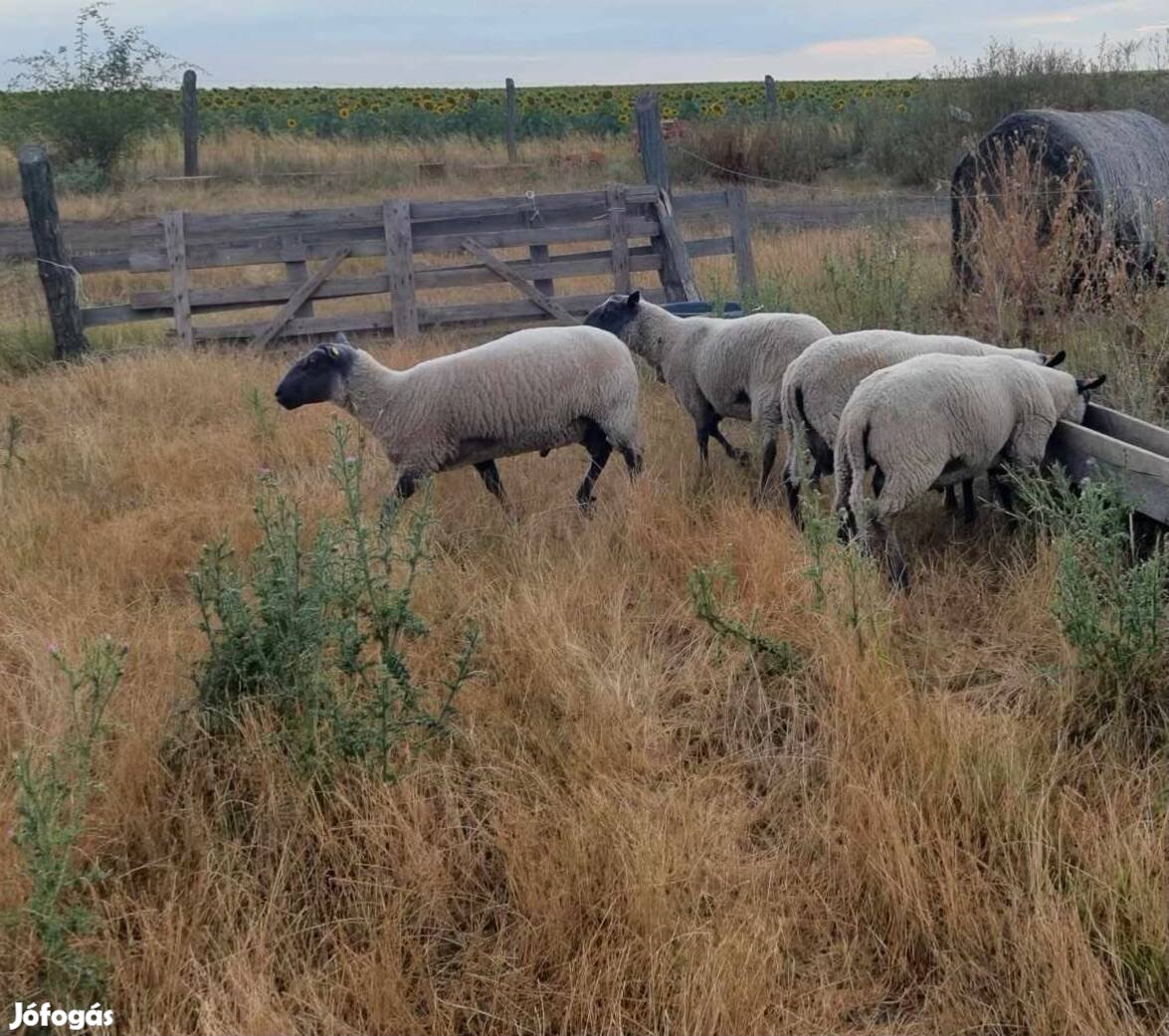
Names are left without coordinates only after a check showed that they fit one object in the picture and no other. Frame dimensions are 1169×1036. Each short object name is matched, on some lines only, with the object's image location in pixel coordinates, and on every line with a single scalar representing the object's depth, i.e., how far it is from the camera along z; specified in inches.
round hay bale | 334.6
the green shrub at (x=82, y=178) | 812.6
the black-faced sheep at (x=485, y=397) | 237.3
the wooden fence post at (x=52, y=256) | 398.0
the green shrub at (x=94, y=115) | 834.8
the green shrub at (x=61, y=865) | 102.6
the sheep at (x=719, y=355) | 253.0
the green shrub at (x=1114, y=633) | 139.7
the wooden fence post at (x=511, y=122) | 1019.9
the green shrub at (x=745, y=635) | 155.4
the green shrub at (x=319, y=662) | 132.0
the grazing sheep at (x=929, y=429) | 185.9
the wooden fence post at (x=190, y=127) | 868.0
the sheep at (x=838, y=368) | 216.4
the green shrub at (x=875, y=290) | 331.3
